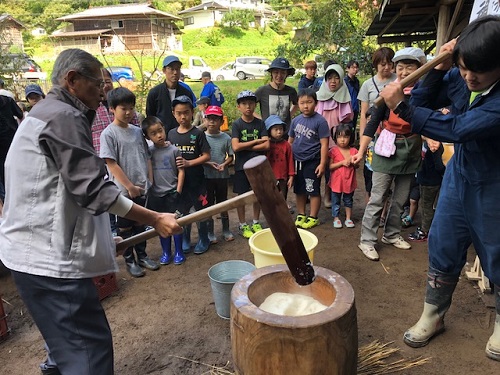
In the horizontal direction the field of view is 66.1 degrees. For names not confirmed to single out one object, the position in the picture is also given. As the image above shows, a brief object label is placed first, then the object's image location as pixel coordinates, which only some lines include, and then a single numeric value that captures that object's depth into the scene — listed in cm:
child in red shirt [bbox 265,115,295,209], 464
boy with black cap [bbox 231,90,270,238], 443
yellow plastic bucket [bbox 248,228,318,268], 271
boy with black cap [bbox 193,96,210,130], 664
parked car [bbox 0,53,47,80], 1167
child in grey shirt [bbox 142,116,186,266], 391
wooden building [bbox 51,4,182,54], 2534
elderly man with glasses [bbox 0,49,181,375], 172
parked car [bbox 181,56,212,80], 2472
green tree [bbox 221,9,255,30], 4384
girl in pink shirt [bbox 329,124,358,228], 477
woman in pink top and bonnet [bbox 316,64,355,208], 515
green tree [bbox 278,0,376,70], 984
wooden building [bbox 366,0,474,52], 526
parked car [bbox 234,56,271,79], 2483
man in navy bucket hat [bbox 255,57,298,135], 508
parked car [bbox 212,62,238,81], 2581
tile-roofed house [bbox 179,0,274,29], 4809
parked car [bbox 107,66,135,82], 1595
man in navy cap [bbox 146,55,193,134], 464
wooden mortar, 166
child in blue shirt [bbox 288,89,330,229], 461
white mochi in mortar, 206
